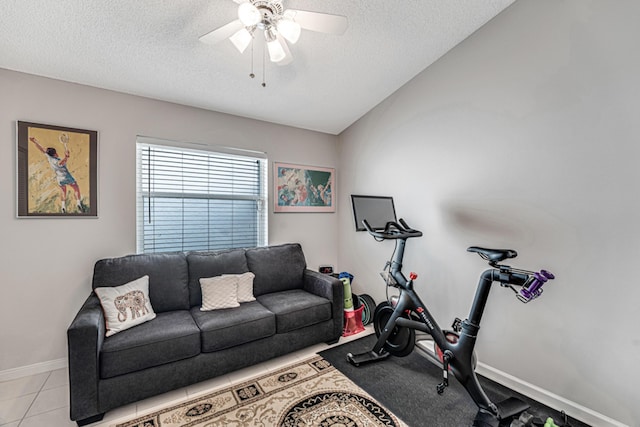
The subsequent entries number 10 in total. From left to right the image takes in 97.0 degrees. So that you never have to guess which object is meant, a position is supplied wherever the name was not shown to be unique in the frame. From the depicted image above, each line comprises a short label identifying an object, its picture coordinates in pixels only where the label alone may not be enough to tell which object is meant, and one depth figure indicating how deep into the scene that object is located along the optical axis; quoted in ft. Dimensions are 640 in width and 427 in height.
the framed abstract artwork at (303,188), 12.00
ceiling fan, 5.35
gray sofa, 6.02
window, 9.52
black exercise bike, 6.07
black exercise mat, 6.30
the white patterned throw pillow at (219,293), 8.41
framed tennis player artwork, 7.61
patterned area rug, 6.09
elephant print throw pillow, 6.92
